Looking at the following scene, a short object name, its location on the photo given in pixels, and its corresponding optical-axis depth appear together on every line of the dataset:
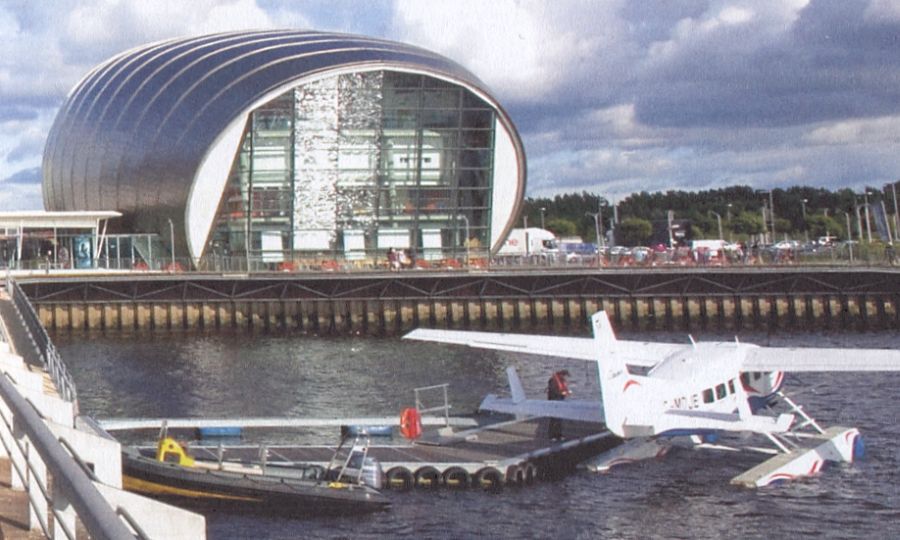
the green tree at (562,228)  180.62
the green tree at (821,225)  177.12
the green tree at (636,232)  169.25
